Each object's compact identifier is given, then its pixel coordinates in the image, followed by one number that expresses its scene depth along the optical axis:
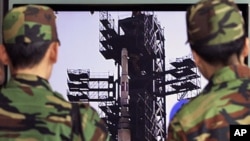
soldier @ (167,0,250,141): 2.30
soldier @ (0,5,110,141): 2.33
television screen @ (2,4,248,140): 4.26
